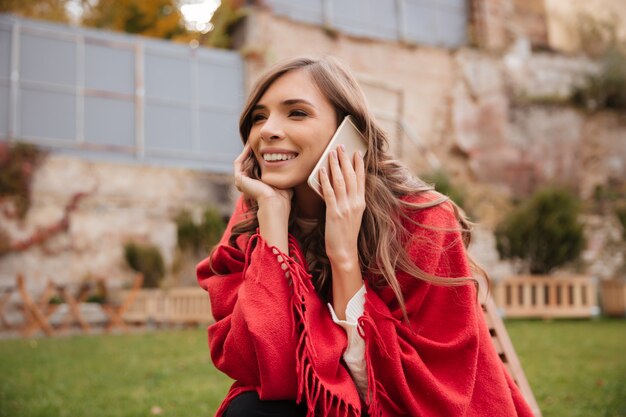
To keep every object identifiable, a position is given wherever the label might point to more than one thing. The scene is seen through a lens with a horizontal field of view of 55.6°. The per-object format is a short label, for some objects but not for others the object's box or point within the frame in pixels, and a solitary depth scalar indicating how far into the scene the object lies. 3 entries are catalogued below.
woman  1.75
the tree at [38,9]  18.03
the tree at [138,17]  19.59
